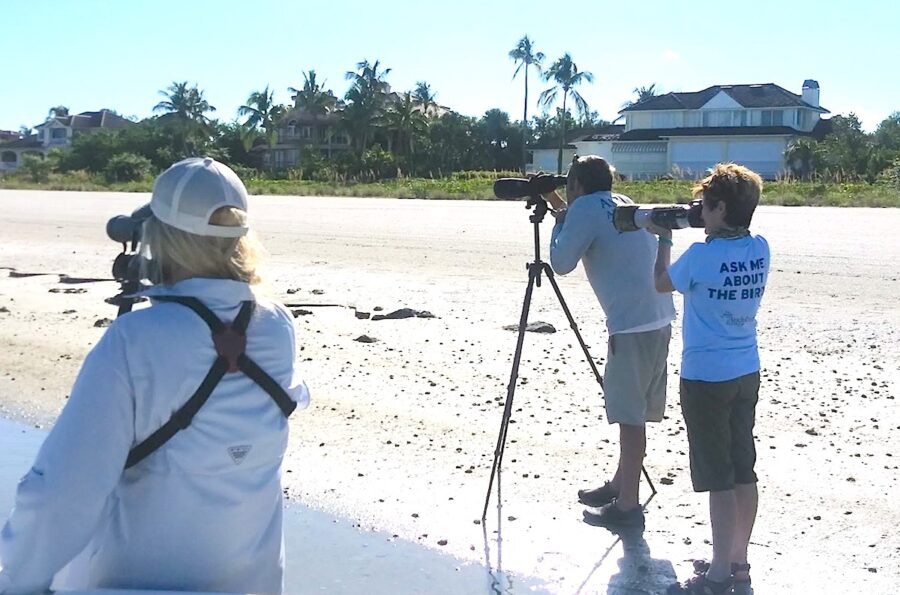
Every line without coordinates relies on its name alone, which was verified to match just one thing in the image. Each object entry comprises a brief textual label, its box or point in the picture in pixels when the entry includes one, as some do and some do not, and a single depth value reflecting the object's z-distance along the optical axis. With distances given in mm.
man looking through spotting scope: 4652
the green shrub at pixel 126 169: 54812
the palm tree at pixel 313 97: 75425
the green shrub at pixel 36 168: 60309
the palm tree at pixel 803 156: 46750
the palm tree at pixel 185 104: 74625
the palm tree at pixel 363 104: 70625
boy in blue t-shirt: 3791
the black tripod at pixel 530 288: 4984
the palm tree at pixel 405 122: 68312
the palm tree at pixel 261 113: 74562
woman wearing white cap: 1995
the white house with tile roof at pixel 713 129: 53312
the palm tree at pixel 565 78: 71125
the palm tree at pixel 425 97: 72938
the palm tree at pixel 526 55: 71625
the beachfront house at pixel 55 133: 101750
